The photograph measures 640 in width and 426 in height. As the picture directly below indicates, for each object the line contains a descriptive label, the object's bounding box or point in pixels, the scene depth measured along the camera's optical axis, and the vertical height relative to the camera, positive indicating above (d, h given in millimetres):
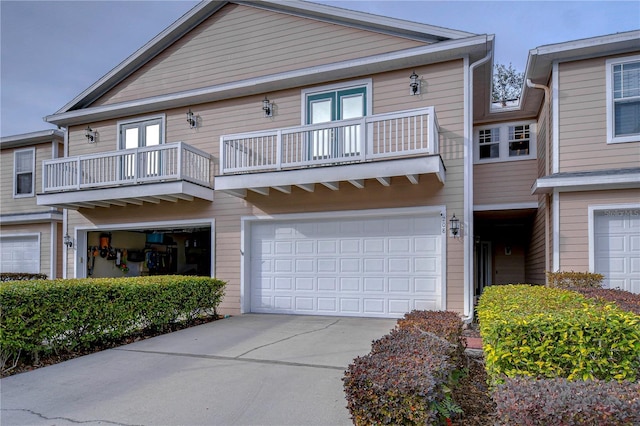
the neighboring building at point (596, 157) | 7508 +1326
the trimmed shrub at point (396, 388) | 2693 -1100
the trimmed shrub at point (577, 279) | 7059 -928
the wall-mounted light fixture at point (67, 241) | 11930 -514
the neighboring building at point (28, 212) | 13203 +362
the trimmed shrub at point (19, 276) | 12781 -1669
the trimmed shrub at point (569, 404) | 2148 -969
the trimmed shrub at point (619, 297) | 4069 -864
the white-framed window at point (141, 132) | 11270 +2573
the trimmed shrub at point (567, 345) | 2863 -848
